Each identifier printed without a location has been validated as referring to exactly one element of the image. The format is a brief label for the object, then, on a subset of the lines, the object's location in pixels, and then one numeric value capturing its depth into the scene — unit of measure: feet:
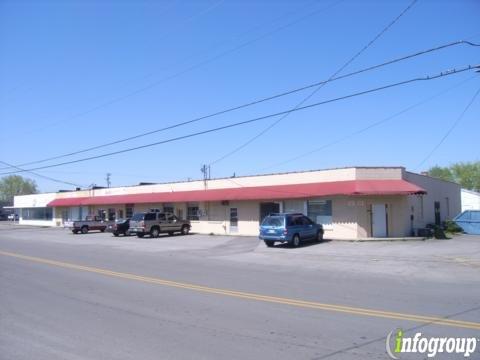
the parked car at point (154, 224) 122.01
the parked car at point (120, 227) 133.28
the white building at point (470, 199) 181.68
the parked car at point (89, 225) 153.28
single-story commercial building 98.99
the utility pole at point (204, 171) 173.76
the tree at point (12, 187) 493.77
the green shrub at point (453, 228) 112.47
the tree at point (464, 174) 272.92
